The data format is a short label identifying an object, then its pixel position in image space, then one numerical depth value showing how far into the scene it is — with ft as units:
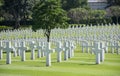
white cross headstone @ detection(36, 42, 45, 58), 59.72
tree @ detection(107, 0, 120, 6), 250.74
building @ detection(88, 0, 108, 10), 363.35
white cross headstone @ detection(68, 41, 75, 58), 61.06
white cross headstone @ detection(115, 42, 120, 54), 68.03
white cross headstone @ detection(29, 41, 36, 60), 59.77
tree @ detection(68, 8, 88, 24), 232.94
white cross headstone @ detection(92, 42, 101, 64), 53.67
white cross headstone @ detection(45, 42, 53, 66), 51.05
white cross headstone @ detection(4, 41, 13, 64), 55.26
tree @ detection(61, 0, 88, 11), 263.70
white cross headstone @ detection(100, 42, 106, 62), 55.88
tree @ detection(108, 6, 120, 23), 225.19
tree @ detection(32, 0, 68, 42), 97.40
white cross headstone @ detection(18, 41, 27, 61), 58.13
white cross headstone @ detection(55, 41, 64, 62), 54.19
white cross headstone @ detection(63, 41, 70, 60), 58.05
